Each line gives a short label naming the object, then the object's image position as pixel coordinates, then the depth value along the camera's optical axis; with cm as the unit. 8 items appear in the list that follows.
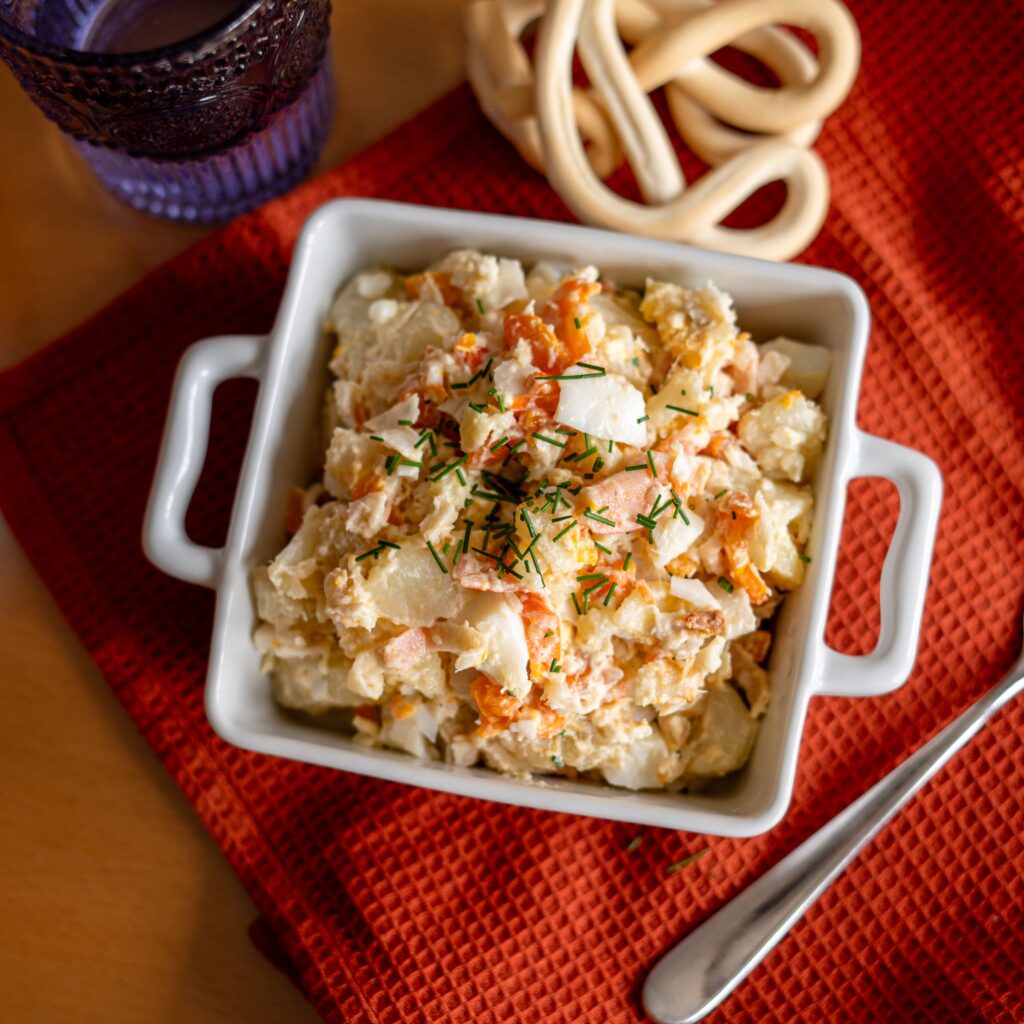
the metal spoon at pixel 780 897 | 55
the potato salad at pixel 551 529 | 51
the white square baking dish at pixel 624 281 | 51
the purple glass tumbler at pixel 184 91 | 50
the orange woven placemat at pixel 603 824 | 56
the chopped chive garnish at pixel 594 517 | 50
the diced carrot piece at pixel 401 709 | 53
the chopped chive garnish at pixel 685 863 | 56
